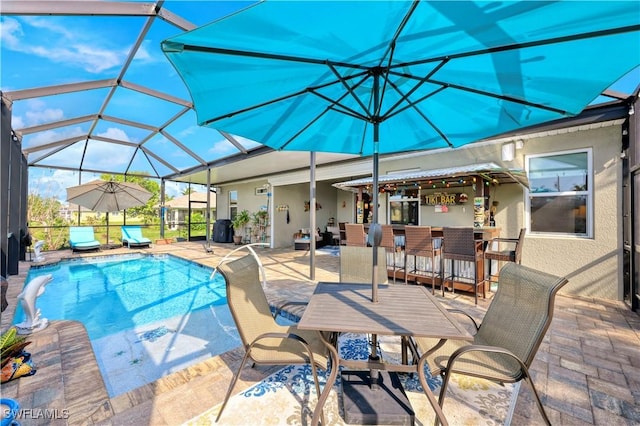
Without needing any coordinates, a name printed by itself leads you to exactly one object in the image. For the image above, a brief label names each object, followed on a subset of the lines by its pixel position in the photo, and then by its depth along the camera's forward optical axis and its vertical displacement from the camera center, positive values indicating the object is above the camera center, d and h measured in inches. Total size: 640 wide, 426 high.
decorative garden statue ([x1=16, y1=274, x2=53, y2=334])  126.1 -48.2
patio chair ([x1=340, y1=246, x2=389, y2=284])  133.6 -26.1
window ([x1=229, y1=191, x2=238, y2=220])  562.9 +22.2
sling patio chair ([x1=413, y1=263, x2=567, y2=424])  69.9 -36.2
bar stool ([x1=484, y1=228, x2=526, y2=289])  181.0 -28.3
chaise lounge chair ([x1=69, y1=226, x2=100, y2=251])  394.9 -39.4
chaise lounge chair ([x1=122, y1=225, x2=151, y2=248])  444.1 -41.1
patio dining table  64.0 -28.5
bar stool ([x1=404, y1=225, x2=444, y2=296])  188.9 -26.9
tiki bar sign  256.1 +16.2
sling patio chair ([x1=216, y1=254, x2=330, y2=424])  78.5 -39.4
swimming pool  121.4 -70.4
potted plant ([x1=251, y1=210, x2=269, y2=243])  481.6 -18.6
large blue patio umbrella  53.6 +40.9
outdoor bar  193.8 +7.0
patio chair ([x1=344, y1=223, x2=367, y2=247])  228.2 -18.2
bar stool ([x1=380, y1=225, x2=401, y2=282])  212.1 -23.5
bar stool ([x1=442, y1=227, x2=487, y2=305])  175.6 -23.1
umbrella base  73.7 -56.9
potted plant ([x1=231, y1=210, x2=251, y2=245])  511.2 -17.7
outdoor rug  74.5 -59.0
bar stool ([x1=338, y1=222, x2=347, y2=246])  290.7 -18.8
